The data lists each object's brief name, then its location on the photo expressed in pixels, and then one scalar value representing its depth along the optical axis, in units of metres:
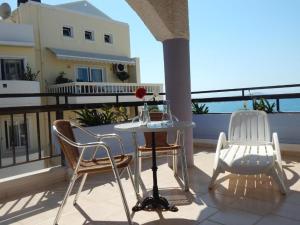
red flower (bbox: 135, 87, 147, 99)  2.88
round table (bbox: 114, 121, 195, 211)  2.52
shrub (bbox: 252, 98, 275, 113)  5.23
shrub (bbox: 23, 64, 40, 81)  12.92
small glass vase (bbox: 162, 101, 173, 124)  3.16
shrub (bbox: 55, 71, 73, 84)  14.26
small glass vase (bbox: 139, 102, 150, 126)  2.93
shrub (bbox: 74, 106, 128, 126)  4.71
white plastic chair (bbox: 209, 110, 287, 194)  2.99
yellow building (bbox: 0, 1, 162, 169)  12.38
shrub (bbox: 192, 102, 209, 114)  6.11
